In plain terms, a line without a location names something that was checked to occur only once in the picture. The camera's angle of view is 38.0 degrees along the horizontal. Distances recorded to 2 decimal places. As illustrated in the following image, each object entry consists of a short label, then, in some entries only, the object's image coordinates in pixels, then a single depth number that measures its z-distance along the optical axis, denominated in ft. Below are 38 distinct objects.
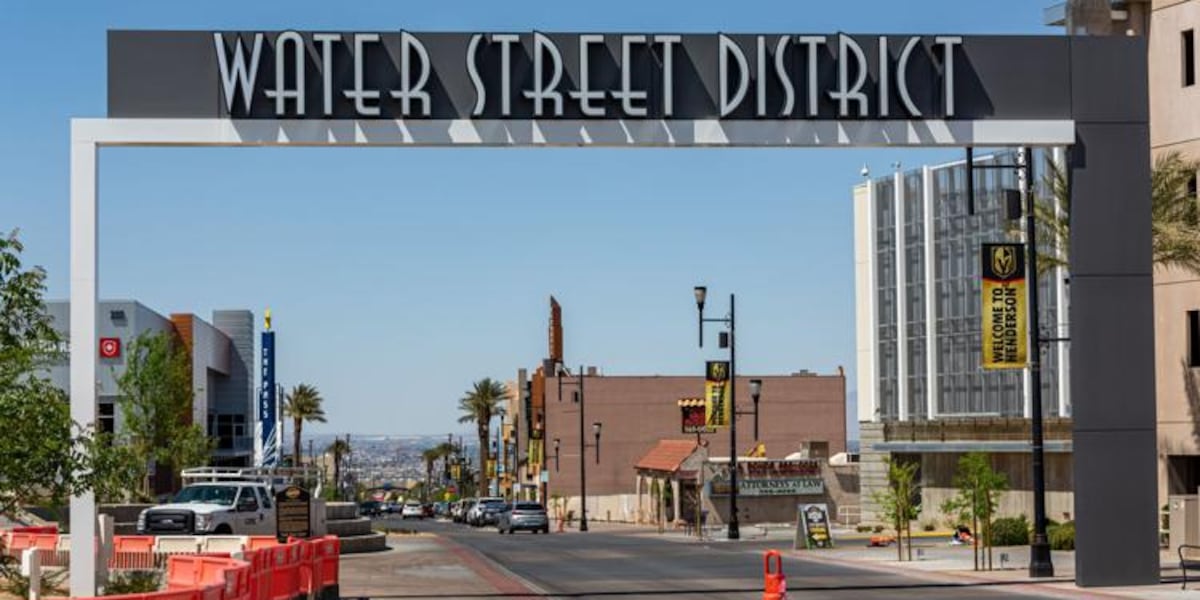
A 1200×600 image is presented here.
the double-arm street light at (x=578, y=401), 274.57
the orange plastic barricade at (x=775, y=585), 74.69
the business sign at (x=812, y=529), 167.22
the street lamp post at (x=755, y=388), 211.82
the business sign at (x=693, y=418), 261.65
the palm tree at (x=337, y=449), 598.75
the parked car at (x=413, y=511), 459.32
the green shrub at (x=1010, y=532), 160.25
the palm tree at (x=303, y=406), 494.18
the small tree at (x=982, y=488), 125.49
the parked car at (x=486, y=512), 317.83
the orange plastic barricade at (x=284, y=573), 80.33
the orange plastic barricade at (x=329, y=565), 94.27
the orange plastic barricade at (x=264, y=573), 75.14
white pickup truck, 134.82
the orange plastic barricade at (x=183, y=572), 79.51
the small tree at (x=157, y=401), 235.20
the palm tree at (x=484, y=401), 500.33
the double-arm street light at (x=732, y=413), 195.83
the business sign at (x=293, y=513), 117.91
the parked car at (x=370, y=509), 367.66
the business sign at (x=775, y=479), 272.10
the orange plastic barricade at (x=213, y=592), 58.18
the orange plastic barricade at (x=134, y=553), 113.29
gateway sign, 91.71
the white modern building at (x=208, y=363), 286.25
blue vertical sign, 298.35
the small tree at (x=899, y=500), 141.18
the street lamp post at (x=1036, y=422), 110.11
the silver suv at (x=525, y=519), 248.52
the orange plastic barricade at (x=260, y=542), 107.76
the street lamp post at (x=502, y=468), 536.99
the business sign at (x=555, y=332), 470.80
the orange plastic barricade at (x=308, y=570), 88.48
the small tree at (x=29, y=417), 83.41
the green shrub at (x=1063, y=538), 150.92
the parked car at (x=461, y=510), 360.97
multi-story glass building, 209.36
